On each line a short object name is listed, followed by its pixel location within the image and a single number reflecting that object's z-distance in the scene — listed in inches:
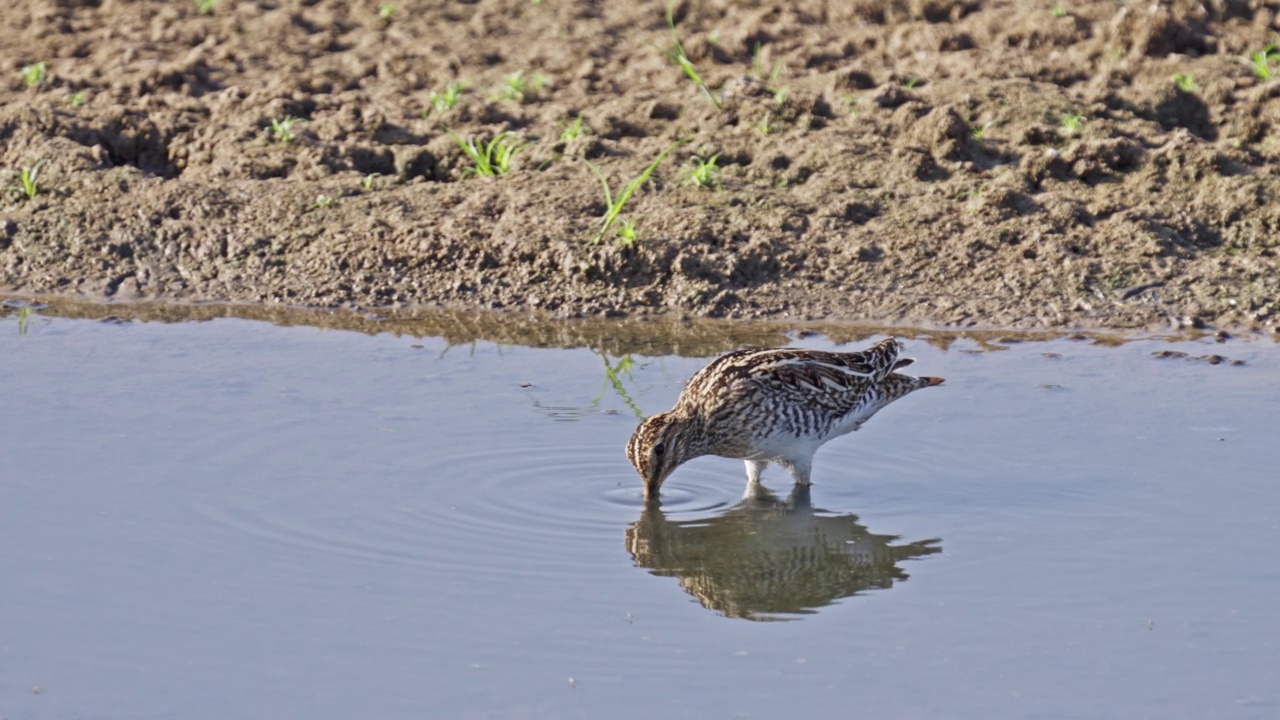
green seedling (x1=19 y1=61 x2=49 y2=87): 502.0
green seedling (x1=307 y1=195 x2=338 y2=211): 442.3
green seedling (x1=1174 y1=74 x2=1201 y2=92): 457.4
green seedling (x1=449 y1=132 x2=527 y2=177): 448.5
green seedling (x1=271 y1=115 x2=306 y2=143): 463.2
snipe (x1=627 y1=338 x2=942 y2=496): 299.9
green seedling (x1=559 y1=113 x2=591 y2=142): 455.2
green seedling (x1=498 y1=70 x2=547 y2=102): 482.0
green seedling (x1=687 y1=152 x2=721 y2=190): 434.6
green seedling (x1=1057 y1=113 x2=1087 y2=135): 444.8
